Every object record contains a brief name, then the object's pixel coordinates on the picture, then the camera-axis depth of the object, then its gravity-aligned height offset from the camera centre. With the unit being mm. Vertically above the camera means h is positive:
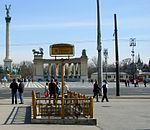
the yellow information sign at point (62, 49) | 13261 +1405
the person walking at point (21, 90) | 23892 -311
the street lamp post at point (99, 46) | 30298 +3484
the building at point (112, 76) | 120957 +3385
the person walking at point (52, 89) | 21970 -229
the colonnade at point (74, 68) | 109327 +5611
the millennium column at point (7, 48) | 95485 +10423
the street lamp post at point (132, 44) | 87471 +10696
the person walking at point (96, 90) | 25976 -361
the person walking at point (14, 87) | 24017 -99
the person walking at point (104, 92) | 25340 -502
